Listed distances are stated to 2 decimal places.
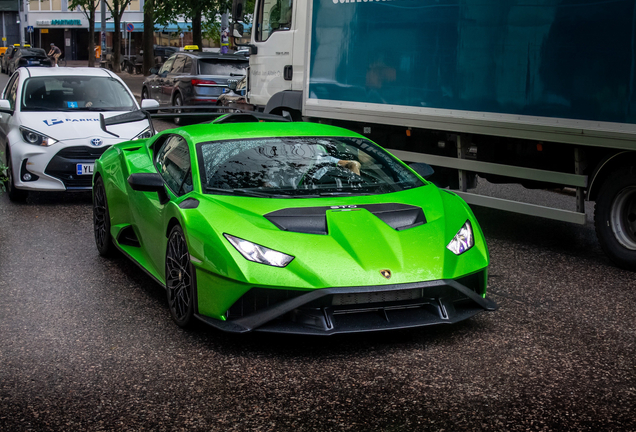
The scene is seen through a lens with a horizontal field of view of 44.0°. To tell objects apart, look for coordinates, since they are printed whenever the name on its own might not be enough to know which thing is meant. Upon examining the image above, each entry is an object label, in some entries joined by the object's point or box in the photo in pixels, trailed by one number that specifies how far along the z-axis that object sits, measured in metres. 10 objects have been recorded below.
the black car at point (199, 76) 18.52
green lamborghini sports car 4.36
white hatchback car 9.30
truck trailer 6.56
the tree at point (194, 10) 31.80
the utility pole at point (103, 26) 49.38
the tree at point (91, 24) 53.16
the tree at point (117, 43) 49.33
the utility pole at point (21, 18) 88.75
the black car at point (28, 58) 49.48
